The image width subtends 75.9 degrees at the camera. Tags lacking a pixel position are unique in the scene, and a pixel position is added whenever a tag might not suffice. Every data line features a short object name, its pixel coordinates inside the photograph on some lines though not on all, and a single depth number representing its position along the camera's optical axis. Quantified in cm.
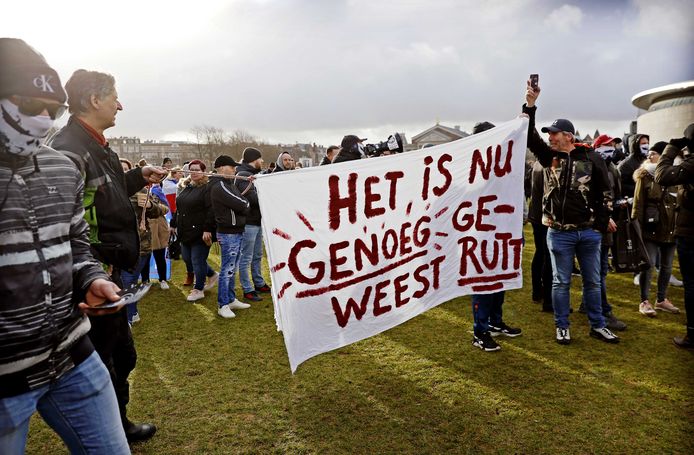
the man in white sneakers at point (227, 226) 581
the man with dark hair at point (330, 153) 820
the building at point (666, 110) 3073
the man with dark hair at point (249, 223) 658
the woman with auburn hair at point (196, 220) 650
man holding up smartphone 439
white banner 317
